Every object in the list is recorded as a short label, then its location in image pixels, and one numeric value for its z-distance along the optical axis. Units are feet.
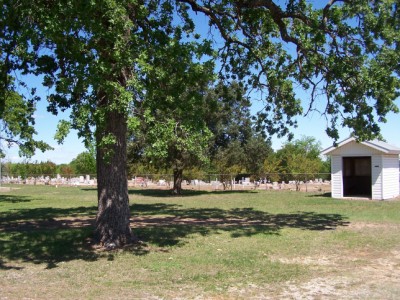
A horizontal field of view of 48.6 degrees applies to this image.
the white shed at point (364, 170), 84.53
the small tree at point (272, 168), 151.94
